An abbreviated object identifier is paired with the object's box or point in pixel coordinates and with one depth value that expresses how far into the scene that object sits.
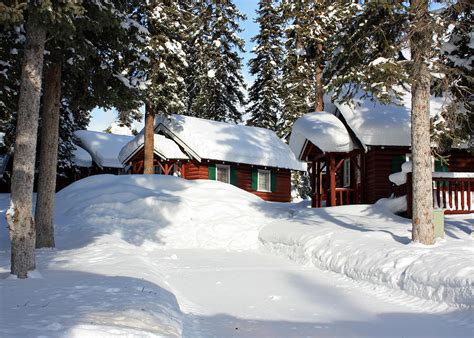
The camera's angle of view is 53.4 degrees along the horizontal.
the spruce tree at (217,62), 38.81
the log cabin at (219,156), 28.44
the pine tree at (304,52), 31.11
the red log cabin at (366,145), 19.16
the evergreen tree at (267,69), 42.03
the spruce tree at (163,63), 24.09
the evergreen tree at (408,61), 10.52
